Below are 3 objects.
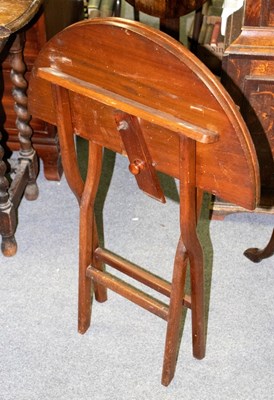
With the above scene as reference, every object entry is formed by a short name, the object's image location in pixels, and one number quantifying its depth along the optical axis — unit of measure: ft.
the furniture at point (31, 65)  8.30
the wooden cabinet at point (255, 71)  6.98
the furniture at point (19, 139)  7.10
